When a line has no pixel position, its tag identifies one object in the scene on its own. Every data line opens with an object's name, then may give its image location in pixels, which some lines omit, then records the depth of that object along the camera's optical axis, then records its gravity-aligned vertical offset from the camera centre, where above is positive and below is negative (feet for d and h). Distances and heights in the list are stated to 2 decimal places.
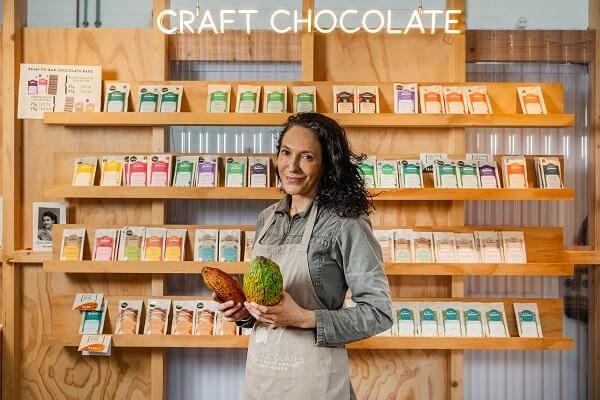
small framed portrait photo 11.66 -0.36
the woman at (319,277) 5.32 -0.67
